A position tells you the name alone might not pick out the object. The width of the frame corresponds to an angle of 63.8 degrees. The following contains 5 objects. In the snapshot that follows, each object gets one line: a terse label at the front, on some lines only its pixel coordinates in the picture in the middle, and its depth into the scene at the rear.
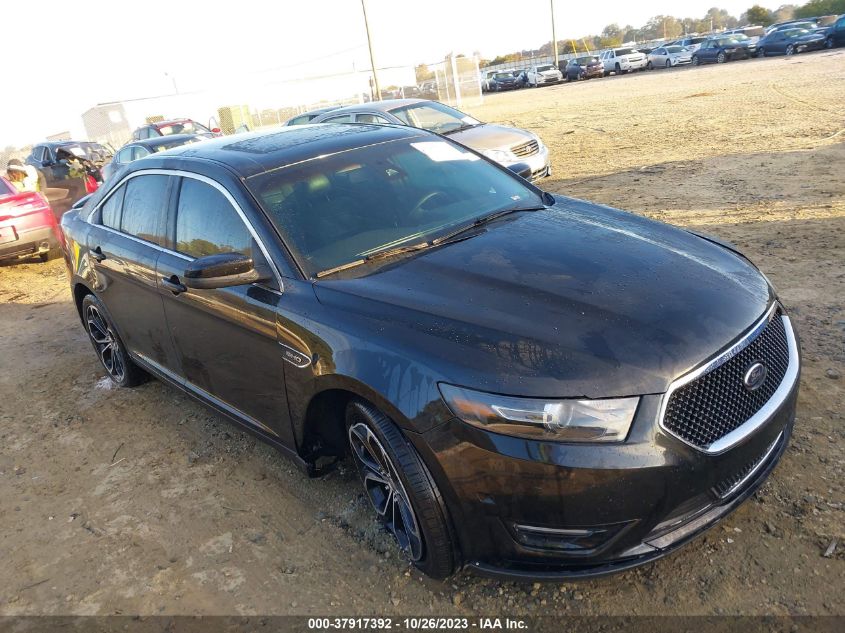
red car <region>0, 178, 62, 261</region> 9.15
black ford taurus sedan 2.26
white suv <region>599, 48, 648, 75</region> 39.41
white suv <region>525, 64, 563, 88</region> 42.19
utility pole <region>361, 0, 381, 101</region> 28.42
